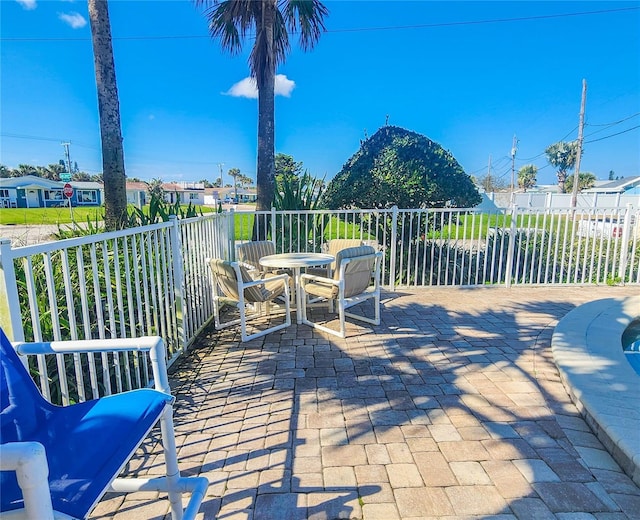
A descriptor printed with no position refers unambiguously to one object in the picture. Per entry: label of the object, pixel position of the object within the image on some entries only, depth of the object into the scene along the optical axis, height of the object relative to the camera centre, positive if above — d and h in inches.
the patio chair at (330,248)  193.0 -24.7
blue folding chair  30.3 -30.6
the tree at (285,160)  1265.5 +172.3
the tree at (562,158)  1589.0 +223.5
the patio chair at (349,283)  148.0 -33.8
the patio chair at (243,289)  143.0 -35.8
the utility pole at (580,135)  748.3 +161.0
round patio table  161.2 -26.0
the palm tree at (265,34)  244.2 +124.5
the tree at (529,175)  1979.6 +173.2
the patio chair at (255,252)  187.3 -24.8
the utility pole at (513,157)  1237.1 +174.4
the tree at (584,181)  1599.4 +115.1
